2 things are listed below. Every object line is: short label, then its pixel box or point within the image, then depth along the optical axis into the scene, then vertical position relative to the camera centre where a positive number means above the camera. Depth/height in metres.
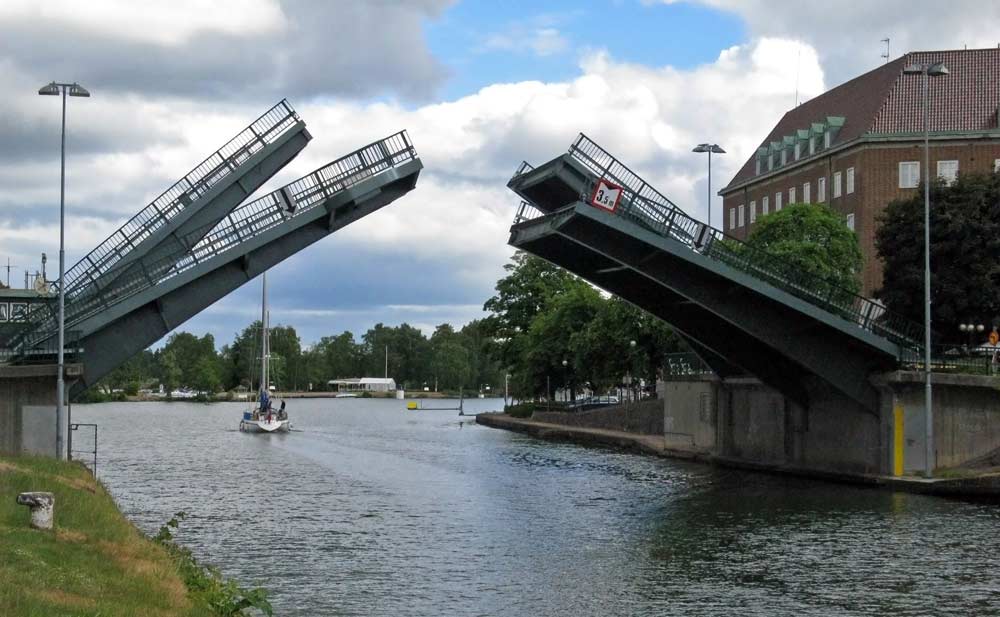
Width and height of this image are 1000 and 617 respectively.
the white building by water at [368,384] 189.88 -1.81
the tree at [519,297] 85.19 +4.91
